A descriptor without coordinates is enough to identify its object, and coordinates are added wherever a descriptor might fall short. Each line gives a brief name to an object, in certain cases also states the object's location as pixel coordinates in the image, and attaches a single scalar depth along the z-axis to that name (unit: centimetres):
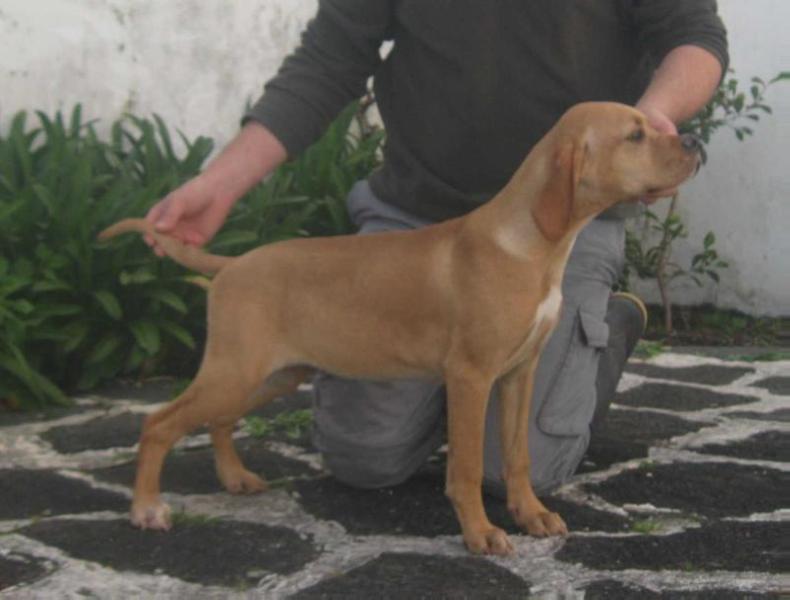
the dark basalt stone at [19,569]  315
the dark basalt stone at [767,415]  519
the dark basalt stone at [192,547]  324
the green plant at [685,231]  748
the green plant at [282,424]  477
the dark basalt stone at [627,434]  442
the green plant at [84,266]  531
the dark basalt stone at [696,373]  614
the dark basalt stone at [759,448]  450
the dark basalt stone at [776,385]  584
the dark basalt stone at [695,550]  328
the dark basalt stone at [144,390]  543
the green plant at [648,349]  667
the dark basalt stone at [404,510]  365
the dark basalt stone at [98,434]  459
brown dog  330
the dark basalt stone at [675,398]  547
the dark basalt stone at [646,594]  305
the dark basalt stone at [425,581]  308
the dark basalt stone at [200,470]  404
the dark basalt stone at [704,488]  383
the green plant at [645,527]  357
